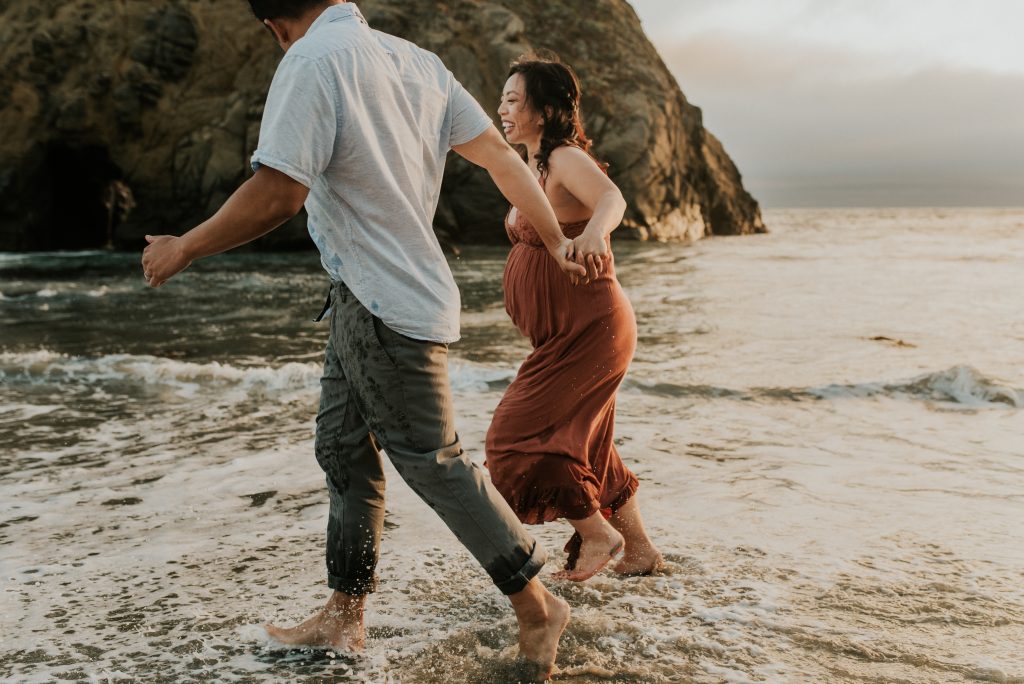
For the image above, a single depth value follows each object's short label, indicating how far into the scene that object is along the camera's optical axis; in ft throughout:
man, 6.86
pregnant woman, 10.07
